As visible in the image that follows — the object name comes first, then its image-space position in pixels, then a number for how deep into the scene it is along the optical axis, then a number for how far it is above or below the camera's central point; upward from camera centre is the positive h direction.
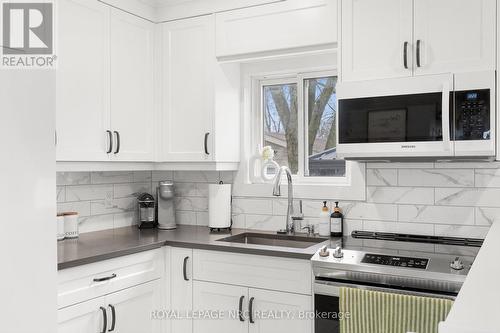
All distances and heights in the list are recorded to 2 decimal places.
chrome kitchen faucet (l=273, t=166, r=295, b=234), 2.89 -0.18
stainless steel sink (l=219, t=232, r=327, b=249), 2.77 -0.45
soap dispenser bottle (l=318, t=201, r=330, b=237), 2.80 -0.34
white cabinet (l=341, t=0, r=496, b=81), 2.21 +0.61
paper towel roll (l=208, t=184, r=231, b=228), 3.02 -0.26
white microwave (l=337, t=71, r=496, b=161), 2.17 +0.22
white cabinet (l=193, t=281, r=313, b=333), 2.37 -0.75
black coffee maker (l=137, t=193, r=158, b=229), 3.18 -0.32
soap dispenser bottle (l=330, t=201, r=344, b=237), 2.76 -0.34
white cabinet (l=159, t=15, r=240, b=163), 2.93 +0.41
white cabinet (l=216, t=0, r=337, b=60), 2.62 +0.77
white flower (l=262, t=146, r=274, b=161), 3.04 +0.07
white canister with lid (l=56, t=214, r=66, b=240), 2.69 -0.35
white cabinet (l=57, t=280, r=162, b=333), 2.21 -0.73
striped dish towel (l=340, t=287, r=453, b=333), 1.89 -0.60
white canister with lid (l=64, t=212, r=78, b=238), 2.76 -0.35
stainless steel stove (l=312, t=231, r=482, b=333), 1.99 -0.45
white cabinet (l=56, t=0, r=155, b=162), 2.50 +0.45
